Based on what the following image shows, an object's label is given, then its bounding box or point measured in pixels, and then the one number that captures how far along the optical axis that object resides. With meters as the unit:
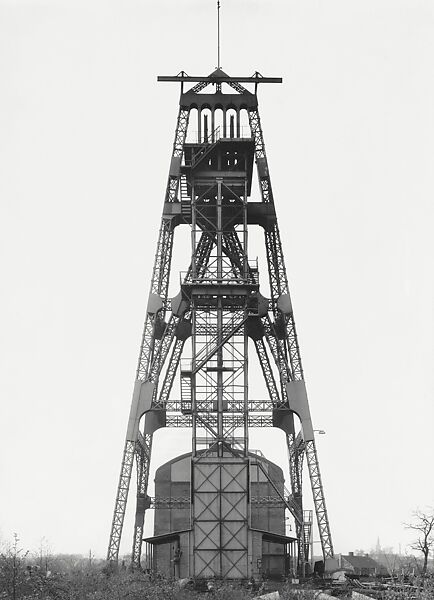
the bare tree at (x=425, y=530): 38.13
